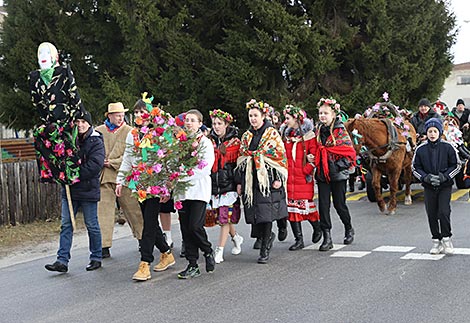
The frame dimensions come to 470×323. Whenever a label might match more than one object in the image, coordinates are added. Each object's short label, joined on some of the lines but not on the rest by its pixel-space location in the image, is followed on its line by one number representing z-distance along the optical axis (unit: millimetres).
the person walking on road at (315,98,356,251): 8719
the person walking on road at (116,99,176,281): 7324
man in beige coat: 8680
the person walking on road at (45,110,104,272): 7855
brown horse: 11922
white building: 57069
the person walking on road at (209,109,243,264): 8320
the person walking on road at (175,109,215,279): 7336
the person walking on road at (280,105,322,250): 8812
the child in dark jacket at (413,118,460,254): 8164
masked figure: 7562
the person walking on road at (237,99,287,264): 8062
